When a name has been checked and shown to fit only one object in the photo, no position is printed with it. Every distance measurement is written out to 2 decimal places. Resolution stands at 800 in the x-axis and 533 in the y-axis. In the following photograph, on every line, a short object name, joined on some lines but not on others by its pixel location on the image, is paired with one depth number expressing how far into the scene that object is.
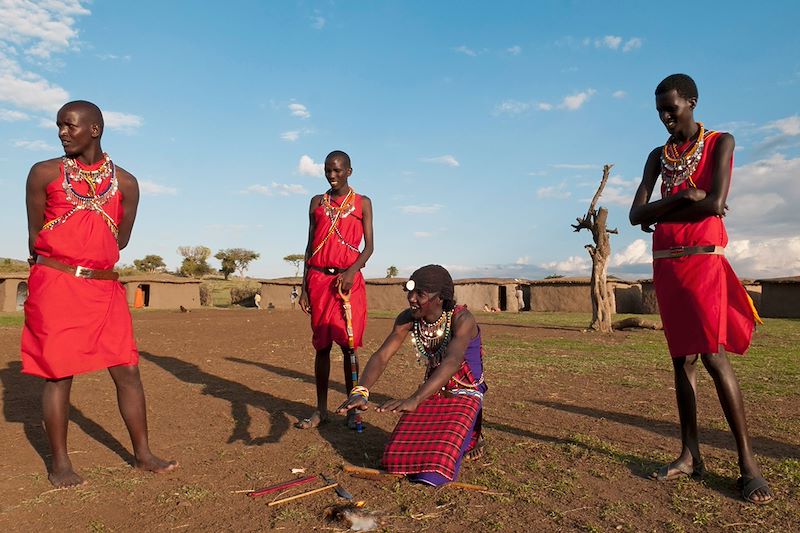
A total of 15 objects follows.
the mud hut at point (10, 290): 28.27
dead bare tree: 16.38
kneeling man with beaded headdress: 3.54
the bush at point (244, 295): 39.06
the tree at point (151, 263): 66.06
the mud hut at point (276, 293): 34.94
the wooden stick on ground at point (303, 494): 3.24
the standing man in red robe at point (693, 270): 3.39
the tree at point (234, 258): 72.62
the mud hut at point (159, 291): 31.80
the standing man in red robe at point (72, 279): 3.57
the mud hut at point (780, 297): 27.55
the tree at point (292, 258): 75.19
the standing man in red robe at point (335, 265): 5.37
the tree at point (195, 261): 65.69
